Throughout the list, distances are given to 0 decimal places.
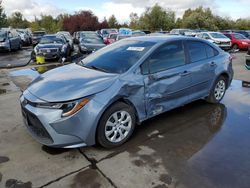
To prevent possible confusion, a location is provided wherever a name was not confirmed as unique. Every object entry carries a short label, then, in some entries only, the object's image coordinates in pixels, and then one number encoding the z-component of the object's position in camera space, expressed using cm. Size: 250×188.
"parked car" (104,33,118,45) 1477
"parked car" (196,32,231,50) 1465
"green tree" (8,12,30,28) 5067
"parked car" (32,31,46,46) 2007
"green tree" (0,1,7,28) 2419
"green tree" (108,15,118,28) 4206
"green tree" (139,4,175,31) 3413
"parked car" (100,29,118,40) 2098
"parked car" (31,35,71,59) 1028
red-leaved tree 3632
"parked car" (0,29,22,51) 1368
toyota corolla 257
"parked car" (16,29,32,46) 2079
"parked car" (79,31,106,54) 1135
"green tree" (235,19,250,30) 3816
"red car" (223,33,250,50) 1505
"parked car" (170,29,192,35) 1903
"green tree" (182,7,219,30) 3392
